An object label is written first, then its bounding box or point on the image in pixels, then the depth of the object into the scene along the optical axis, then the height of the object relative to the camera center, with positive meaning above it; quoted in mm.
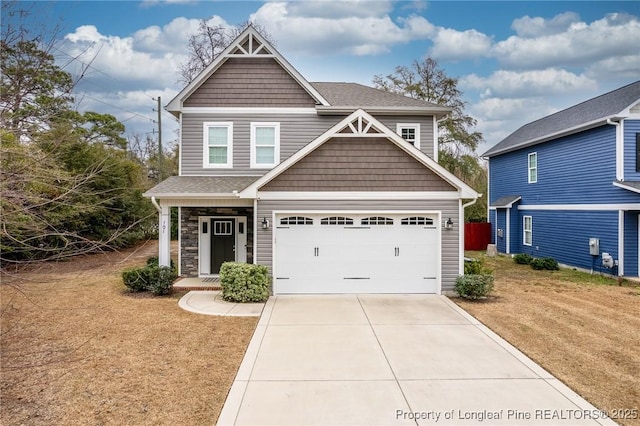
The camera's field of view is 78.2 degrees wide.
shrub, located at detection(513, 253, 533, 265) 17219 -1877
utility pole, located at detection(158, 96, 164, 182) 23255 +5280
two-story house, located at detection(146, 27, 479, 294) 10789 +89
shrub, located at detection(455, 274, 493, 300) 10383 -1846
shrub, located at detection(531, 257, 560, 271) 15953 -1952
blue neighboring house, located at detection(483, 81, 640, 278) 13352 +1198
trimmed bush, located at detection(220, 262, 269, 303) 10109 -1750
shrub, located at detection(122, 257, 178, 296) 10844 -1762
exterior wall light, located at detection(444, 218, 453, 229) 10812 -213
